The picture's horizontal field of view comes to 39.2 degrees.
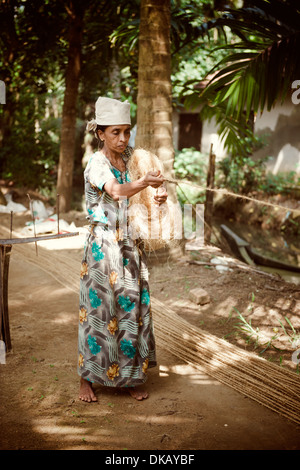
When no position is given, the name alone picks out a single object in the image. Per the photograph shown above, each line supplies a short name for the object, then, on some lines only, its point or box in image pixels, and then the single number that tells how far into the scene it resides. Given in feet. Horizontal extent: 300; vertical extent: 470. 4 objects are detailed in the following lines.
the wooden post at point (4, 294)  7.84
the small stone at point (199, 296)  11.98
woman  7.15
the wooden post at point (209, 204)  18.16
